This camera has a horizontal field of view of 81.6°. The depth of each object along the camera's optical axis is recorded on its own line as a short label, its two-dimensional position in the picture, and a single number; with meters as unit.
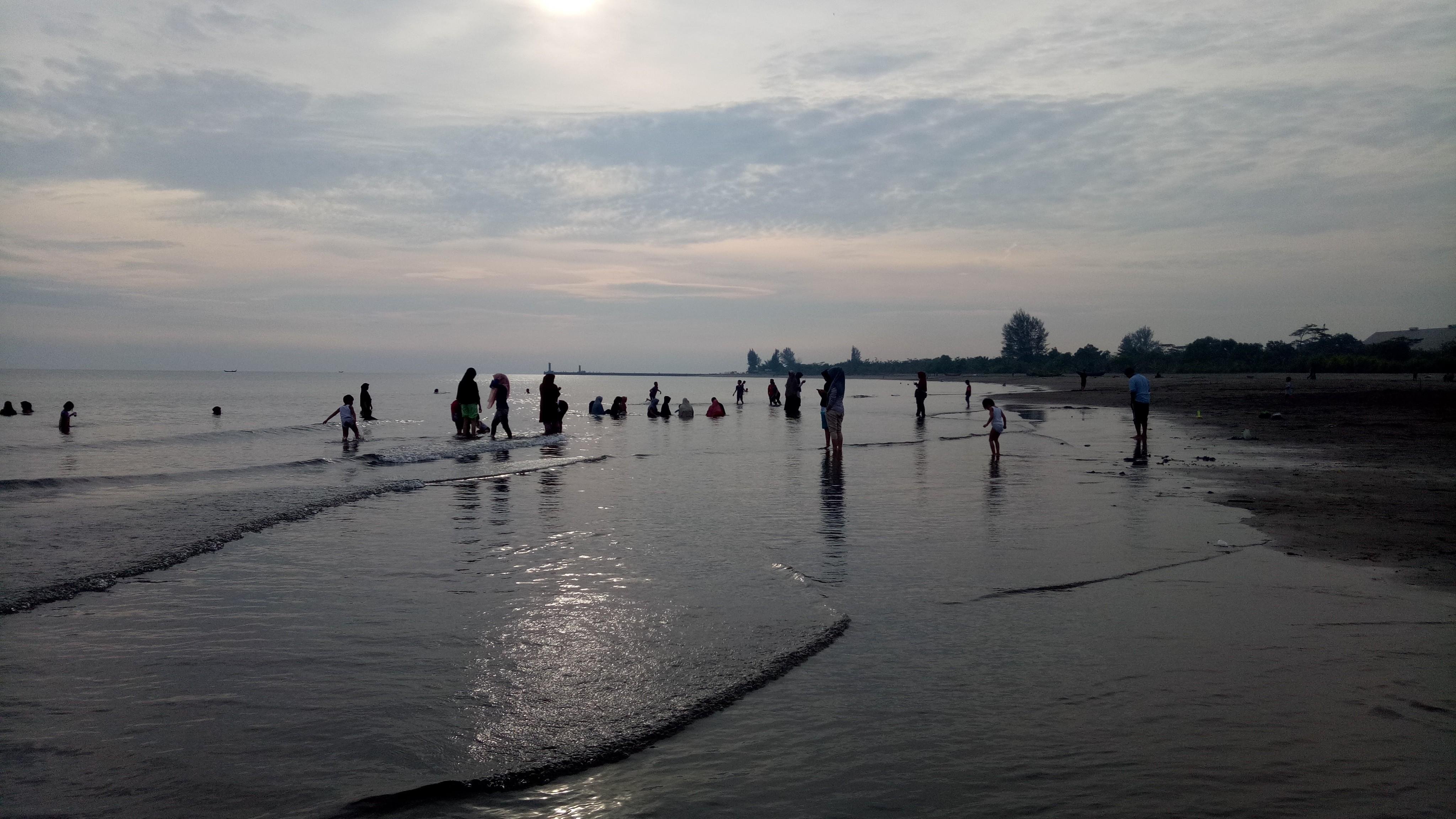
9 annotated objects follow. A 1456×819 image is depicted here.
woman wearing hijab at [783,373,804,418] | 38.53
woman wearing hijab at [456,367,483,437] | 27.03
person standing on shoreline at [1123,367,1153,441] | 20.83
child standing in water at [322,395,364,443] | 26.69
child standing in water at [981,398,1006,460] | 18.73
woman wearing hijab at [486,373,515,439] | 26.42
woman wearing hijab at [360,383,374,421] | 37.28
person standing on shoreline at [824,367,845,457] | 20.05
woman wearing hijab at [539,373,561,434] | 29.36
